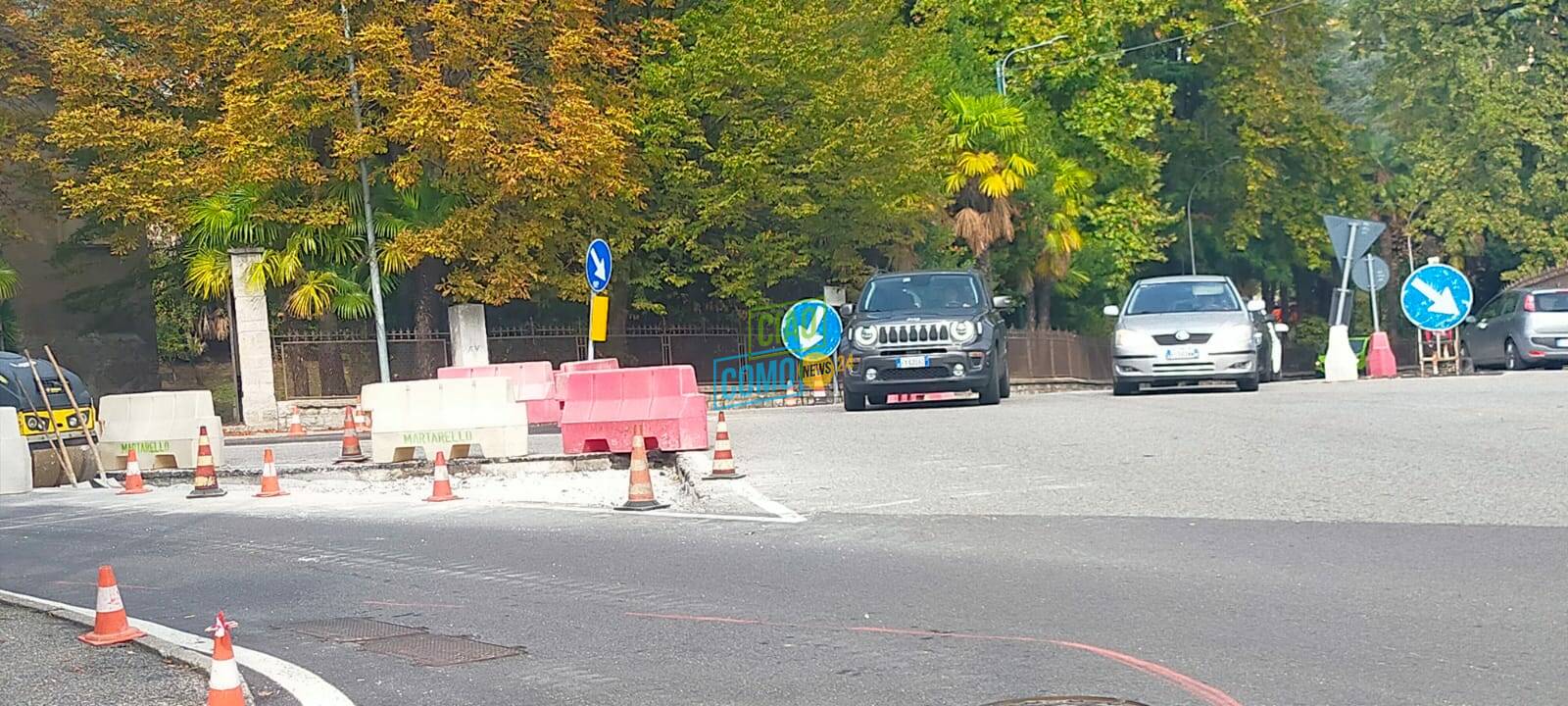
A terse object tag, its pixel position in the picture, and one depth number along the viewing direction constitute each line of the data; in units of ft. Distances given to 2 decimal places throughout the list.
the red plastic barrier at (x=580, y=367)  73.97
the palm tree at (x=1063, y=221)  133.59
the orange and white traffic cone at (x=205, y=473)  56.70
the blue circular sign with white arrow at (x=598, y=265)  84.38
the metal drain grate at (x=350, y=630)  27.61
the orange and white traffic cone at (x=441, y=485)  49.96
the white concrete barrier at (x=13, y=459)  62.44
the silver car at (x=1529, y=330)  98.68
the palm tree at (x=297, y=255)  105.09
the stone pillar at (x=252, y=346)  103.60
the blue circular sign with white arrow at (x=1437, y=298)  93.20
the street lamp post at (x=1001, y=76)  127.13
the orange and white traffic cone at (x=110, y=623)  26.94
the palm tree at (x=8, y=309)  113.19
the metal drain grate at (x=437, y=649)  25.21
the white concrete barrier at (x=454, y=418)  58.75
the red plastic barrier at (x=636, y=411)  55.62
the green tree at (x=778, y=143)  105.29
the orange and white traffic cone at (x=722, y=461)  48.73
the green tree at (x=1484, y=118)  148.36
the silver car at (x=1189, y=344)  76.18
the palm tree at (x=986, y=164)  124.57
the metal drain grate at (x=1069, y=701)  20.36
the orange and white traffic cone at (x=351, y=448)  65.39
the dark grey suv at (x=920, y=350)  73.05
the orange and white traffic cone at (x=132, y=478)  59.47
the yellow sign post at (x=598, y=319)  88.48
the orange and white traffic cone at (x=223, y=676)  19.86
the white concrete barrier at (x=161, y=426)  65.36
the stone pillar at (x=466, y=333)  106.63
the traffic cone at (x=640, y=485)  44.98
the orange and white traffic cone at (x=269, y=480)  54.44
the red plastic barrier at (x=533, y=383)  75.41
